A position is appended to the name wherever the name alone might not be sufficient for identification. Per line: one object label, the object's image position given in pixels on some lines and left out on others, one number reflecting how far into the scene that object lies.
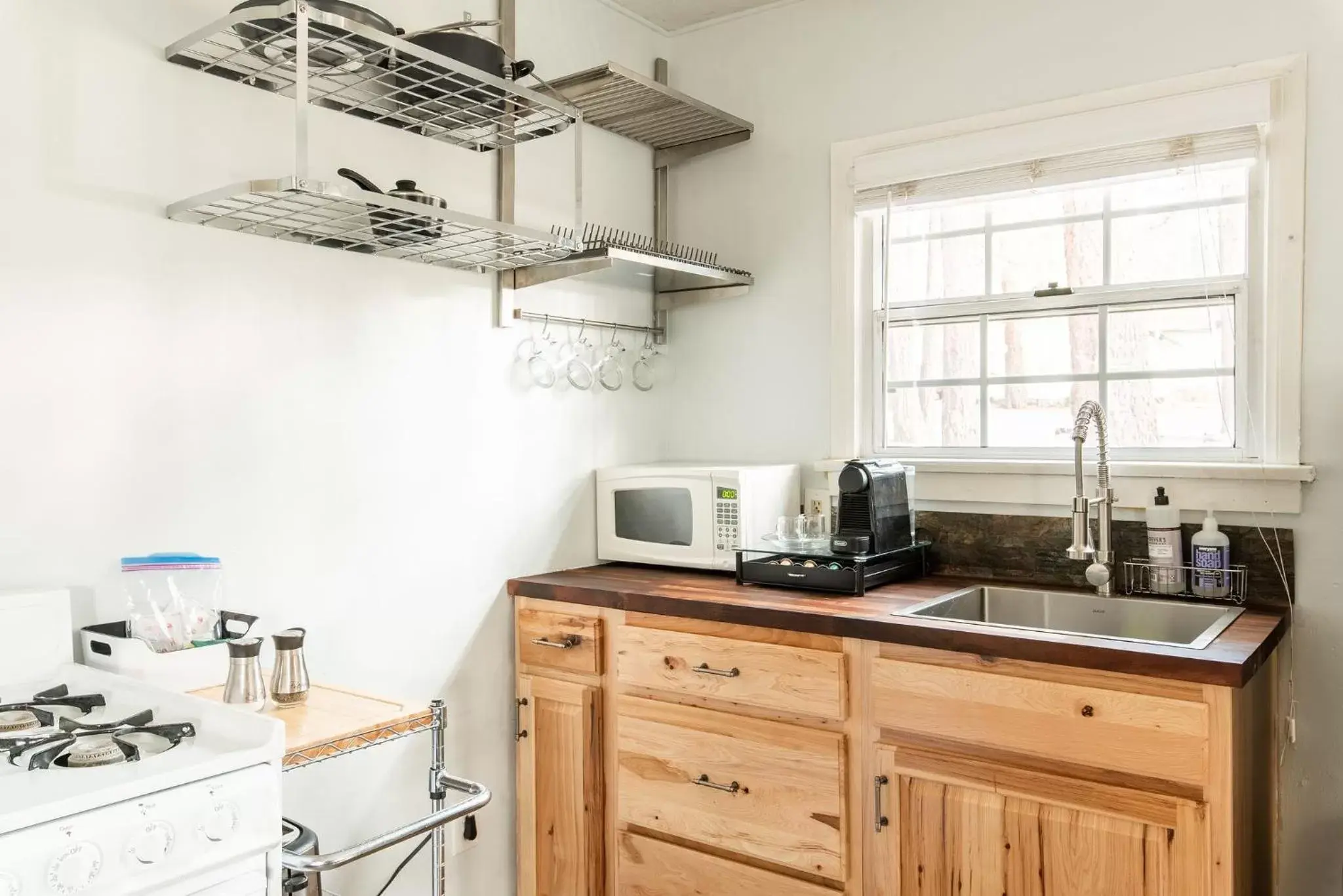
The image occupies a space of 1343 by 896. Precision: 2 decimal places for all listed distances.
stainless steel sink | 2.20
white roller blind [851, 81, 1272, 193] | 2.26
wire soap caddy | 2.23
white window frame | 2.21
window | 2.36
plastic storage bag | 1.78
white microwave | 2.62
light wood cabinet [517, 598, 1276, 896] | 1.74
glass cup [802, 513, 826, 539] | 2.64
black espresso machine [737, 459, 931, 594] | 2.37
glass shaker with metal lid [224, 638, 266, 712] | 1.69
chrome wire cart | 1.55
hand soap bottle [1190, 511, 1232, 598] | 2.22
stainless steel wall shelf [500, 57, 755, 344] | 2.48
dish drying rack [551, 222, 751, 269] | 2.66
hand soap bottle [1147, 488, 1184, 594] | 2.28
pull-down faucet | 2.22
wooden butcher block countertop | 1.72
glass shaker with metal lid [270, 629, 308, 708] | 1.74
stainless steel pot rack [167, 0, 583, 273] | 1.78
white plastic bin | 1.70
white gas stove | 1.16
